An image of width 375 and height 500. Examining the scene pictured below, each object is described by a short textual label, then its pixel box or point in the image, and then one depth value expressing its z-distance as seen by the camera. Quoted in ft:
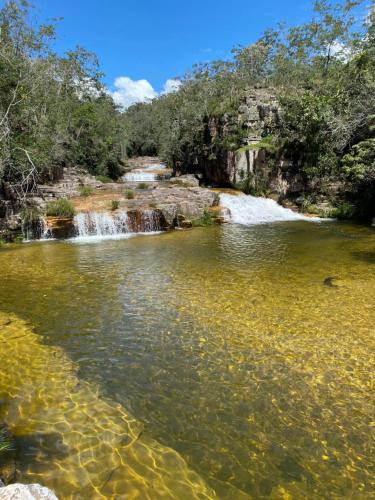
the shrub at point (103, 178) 101.96
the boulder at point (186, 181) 85.87
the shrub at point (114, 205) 57.41
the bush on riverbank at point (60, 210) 54.03
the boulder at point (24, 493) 6.57
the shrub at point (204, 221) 59.00
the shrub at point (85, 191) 67.56
